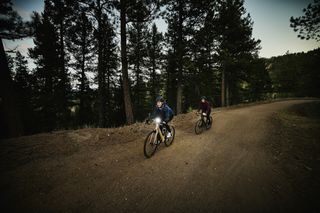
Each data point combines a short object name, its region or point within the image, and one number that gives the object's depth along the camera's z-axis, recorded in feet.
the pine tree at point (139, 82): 69.49
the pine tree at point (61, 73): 50.46
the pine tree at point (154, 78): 86.83
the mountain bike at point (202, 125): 28.62
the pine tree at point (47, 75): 52.60
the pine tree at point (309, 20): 30.76
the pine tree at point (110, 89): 74.62
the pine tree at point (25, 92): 56.32
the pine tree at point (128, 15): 31.44
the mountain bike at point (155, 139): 18.88
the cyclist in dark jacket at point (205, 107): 29.84
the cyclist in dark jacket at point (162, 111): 20.72
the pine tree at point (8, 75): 23.77
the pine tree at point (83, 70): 57.51
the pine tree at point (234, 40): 53.98
